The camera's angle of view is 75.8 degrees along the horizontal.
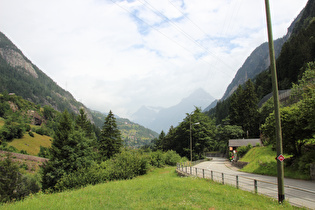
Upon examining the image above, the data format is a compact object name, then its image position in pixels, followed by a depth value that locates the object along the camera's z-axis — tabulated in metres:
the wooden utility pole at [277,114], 8.95
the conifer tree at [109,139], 53.09
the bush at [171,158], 46.14
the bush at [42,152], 73.88
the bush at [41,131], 107.50
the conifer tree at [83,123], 72.05
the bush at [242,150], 37.53
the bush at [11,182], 29.06
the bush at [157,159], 42.39
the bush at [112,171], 24.97
